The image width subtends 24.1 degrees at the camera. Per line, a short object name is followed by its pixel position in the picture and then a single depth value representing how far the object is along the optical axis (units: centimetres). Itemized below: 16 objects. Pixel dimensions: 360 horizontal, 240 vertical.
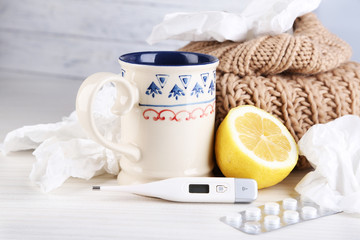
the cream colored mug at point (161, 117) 66
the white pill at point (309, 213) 64
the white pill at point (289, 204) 66
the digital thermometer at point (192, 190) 66
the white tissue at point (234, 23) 75
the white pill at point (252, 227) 62
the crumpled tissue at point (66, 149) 70
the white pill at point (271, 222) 62
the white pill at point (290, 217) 63
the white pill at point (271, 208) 65
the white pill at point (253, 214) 64
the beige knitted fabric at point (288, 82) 72
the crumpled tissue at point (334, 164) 66
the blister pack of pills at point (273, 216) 62
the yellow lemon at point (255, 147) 68
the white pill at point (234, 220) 63
